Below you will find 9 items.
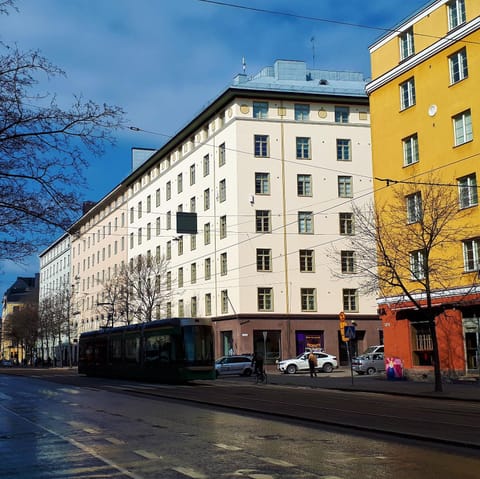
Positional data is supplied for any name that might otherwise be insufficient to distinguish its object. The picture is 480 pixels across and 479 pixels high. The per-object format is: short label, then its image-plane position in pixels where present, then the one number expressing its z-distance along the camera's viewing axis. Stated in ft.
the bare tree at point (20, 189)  42.38
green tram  110.11
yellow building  102.47
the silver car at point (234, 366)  155.33
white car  157.28
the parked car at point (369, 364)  146.20
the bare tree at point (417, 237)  98.43
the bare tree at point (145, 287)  212.43
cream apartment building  181.37
